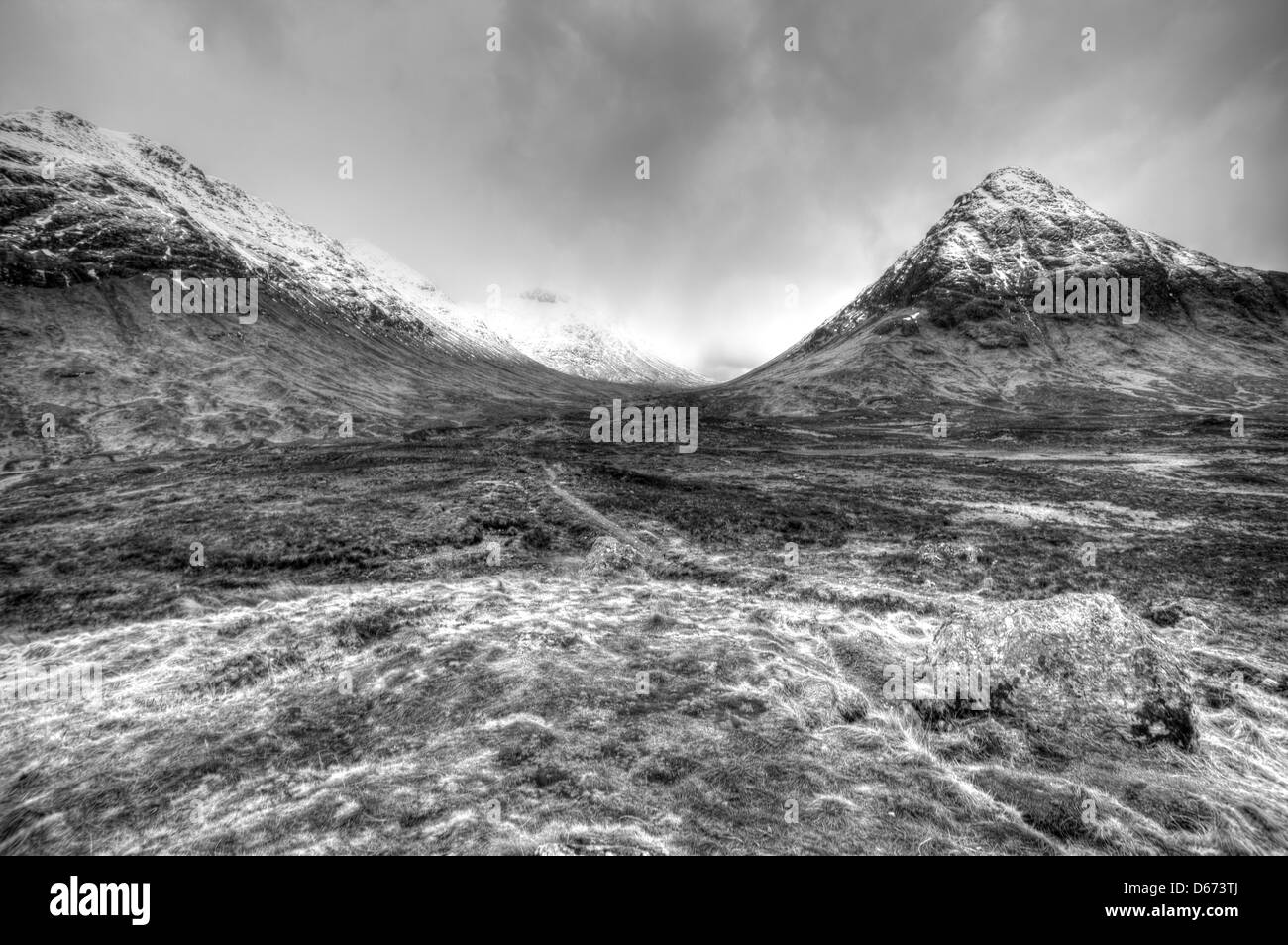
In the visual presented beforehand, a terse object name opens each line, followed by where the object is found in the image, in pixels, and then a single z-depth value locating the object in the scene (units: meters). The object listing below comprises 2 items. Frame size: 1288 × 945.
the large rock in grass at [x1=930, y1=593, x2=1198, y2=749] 9.66
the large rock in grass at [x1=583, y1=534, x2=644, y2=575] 21.72
